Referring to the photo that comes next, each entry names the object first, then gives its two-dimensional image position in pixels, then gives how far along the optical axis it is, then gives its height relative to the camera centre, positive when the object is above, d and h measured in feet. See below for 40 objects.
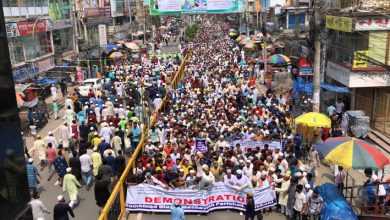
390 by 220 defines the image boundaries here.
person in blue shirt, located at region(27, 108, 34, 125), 60.80 -14.47
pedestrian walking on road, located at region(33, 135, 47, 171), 42.37 -13.52
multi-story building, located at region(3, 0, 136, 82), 82.58 -4.30
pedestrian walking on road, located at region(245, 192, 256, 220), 30.73 -14.76
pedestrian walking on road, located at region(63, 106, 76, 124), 52.87 -12.75
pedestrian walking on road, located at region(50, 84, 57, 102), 75.92 -13.90
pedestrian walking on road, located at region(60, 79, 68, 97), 85.25 -14.54
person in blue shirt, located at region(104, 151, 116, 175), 37.85 -13.34
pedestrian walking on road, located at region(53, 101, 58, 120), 67.77 -15.25
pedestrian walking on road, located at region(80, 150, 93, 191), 37.60 -13.99
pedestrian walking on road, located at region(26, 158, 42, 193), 35.43 -13.62
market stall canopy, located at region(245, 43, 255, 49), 120.96 -10.14
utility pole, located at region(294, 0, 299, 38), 109.29 -1.92
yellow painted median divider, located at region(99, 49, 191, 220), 29.70 -14.27
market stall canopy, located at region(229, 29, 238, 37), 188.18 -10.06
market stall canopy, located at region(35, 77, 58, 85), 80.38 -12.60
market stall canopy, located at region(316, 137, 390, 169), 30.37 -11.15
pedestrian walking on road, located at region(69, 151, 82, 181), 37.65 -13.73
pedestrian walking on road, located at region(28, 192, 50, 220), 28.30 -13.05
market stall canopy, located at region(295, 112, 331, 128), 43.21 -11.80
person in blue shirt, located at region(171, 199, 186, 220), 29.04 -13.99
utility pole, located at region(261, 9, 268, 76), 96.50 -8.70
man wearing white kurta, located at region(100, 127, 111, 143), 45.16 -12.84
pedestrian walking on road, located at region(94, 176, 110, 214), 30.96 -13.32
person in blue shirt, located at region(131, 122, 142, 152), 46.14 -13.46
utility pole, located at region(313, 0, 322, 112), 54.49 -7.06
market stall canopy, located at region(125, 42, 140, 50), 123.97 -9.41
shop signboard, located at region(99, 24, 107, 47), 118.01 -5.54
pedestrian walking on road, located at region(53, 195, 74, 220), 28.22 -13.23
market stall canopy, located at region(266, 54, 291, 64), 87.15 -10.44
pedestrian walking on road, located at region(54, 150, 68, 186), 37.65 -13.63
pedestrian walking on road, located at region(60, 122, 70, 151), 46.91 -13.62
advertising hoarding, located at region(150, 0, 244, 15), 122.31 +1.90
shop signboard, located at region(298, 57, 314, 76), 74.74 -10.98
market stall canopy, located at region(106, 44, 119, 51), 129.94 -10.06
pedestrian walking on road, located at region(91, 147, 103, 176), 37.42 -13.15
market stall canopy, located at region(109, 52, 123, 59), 108.17 -10.56
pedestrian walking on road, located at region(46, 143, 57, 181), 40.81 -13.47
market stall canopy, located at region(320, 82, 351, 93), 59.74 -11.81
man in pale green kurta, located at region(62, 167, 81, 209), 33.37 -13.96
